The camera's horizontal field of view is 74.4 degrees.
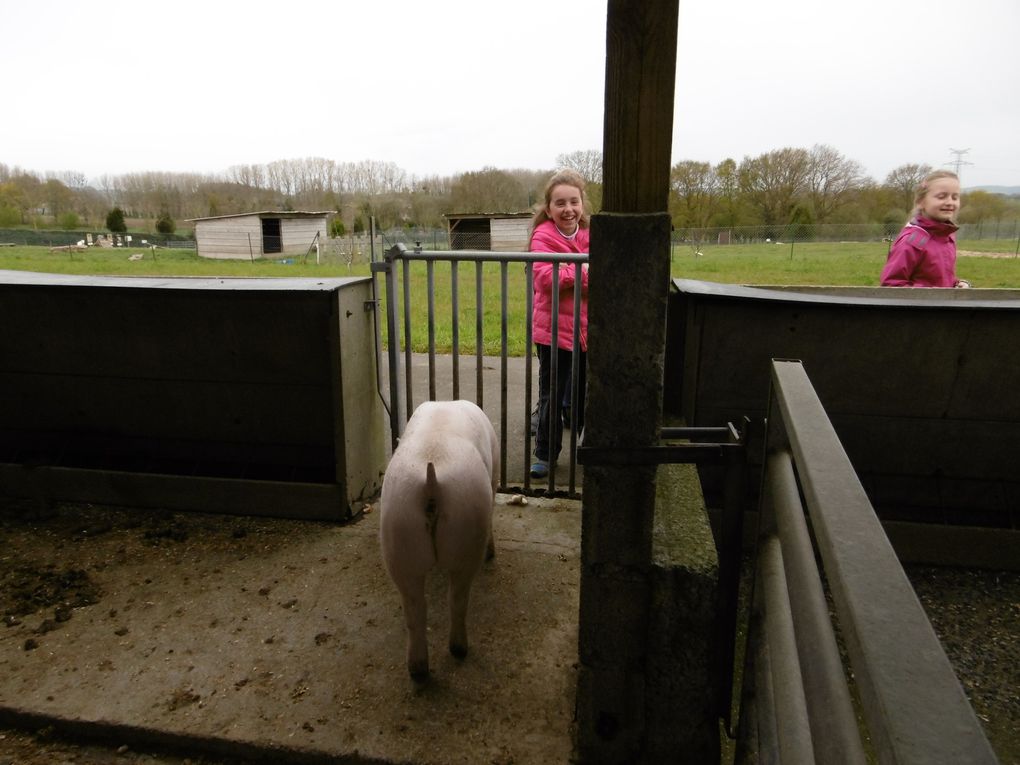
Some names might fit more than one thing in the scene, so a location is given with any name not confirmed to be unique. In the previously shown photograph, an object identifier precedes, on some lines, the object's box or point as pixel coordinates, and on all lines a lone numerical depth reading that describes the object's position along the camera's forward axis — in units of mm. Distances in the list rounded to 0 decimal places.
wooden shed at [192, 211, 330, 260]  33719
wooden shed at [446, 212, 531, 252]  28547
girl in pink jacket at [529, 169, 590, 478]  3875
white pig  2232
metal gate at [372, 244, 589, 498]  3561
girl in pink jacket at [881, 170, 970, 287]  3801
